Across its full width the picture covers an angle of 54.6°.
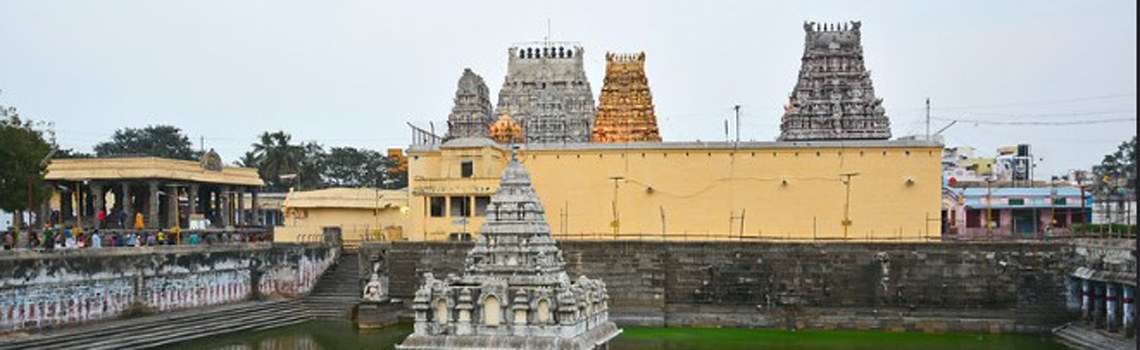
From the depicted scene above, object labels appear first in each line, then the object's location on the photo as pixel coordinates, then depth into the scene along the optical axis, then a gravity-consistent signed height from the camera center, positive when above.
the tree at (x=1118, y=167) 39.06 +1.96
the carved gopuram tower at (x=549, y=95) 52.75 +5.23
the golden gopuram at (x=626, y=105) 48.50 +4.39
